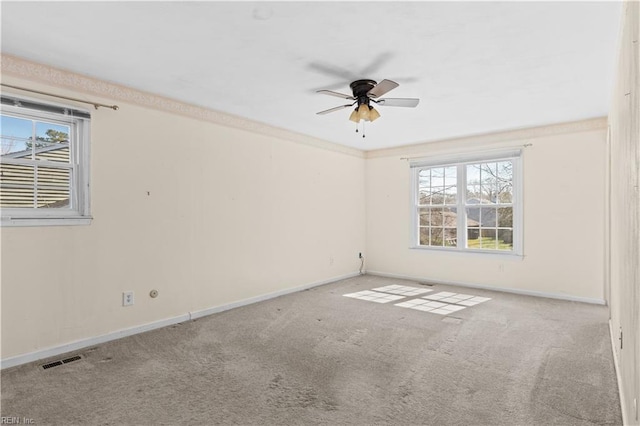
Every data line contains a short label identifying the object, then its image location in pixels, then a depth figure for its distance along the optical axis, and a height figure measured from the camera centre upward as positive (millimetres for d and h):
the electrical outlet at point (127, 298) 3393 -800
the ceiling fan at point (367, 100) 3123 +1035
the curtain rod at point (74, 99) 2769 +1007
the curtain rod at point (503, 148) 5034 +967
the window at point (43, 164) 2803 +432
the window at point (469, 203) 5254 +165
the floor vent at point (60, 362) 2719 -1155
